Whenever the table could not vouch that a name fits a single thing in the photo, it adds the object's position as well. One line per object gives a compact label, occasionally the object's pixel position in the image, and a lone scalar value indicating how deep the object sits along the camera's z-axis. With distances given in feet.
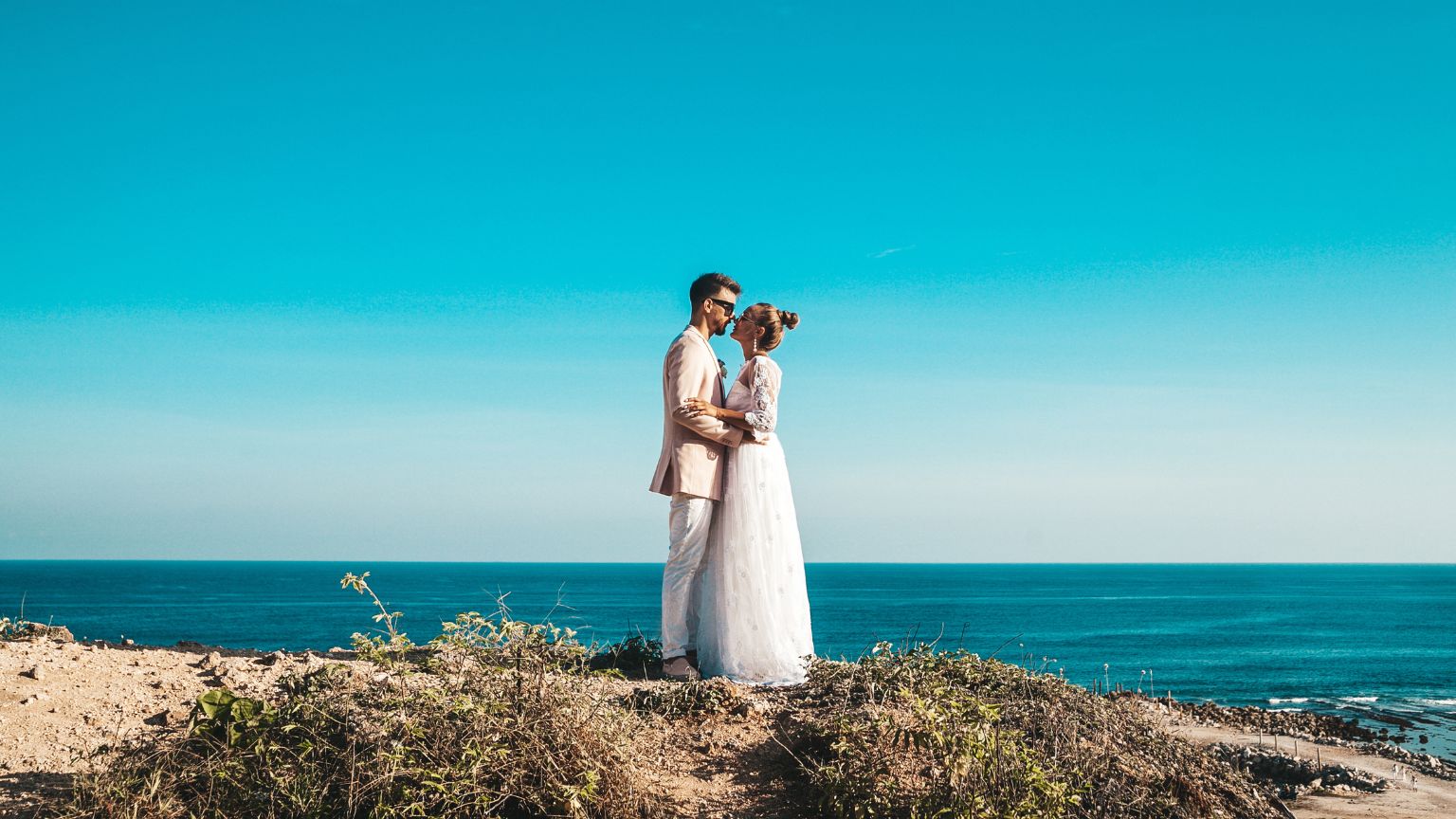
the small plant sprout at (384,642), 17.57
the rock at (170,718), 20.87
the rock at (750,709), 22.25
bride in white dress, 26.94
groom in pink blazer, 27.55
